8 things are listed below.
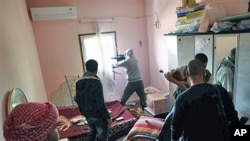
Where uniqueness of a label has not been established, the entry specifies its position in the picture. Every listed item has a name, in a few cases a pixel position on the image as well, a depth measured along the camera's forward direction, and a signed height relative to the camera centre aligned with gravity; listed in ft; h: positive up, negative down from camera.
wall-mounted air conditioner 12.58 +2.31
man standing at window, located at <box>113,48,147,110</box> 12.60 -2.53
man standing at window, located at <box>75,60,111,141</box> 7.38 -2.16
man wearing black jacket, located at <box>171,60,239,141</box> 4.58 -1.86
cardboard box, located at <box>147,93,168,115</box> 9.70 -3.40
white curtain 14.15 -0.79
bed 9.64 -4.49
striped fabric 7.40 -3.55
